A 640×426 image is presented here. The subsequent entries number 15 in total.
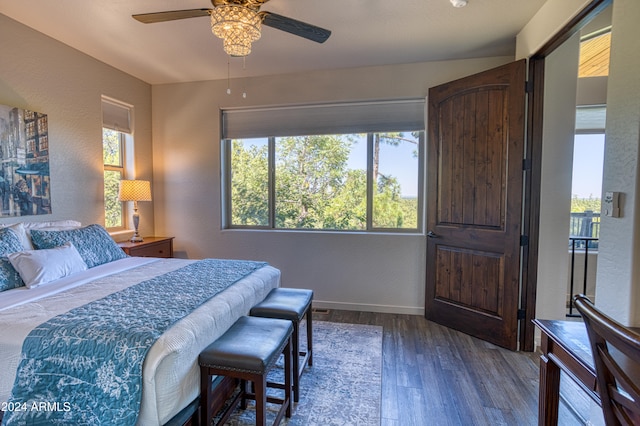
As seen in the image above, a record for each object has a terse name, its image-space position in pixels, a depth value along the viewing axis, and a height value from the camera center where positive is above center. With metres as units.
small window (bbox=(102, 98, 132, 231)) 3.52 +0.49
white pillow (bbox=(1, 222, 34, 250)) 2.32 -0.30
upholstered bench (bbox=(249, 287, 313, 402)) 2.05 -0.78
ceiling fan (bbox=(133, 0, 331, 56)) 1.73 +1.01
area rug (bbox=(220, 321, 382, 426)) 1.89 -1.31
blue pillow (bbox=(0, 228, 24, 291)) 1.99 -0.42
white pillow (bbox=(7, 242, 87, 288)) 2.05 -0.47
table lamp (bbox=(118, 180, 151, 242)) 3.47 +0.03
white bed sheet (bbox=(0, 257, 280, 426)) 1.32 -0.65
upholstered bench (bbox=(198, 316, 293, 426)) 1.49 -0.78
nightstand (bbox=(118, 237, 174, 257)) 3.27 -0.57
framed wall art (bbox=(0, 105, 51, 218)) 2.51 +0.27
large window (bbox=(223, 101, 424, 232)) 3.58 +0.24
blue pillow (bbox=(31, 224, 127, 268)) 2.39 -0.38
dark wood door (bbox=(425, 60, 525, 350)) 2.69 -0.05
